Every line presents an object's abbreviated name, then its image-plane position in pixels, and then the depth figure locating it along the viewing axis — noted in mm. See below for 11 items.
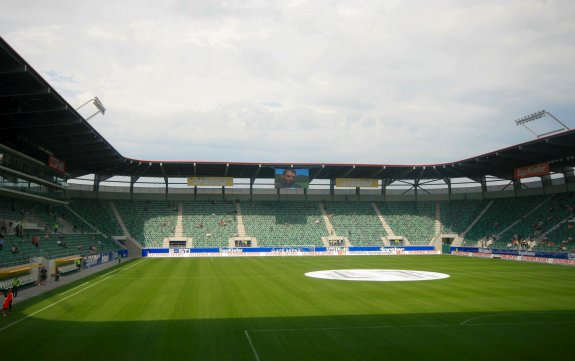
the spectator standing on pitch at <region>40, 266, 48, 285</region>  33812
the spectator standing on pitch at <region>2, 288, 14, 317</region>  21797
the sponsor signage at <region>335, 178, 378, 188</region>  77688
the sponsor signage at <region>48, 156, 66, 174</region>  46781
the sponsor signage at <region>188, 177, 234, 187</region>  74125
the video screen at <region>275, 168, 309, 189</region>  71438
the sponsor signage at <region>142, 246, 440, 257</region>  64000
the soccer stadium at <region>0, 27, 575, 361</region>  17547
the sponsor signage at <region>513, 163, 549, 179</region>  58550
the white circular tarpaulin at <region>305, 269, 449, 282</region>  35969
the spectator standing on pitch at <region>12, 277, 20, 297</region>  26141
